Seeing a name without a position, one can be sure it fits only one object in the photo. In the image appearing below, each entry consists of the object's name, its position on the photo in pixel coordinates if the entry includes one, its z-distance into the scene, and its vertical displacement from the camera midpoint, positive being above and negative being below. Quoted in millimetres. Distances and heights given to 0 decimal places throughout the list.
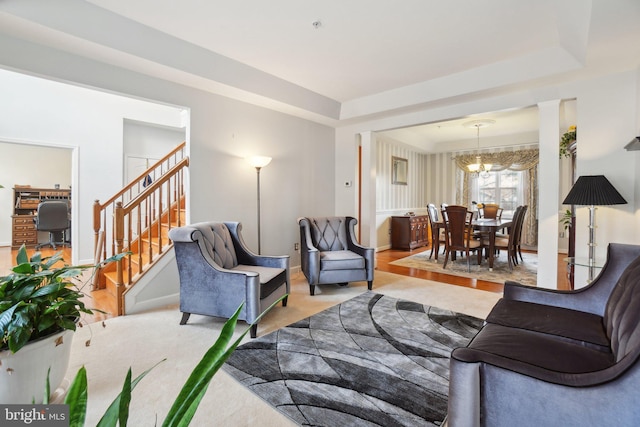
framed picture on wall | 7195 +1049
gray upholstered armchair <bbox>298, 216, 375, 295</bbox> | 3719 -519
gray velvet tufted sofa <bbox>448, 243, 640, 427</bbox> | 1020 -611
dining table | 4901 -235
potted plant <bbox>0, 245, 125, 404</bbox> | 1418 -559
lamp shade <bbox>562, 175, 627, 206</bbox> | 2689 +197
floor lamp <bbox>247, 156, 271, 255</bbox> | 3889 +658
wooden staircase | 3033 -392
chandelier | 5941 +1156
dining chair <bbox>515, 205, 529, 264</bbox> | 5016 -214
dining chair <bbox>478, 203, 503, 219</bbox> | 6684 +70
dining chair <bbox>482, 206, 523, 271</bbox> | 4895 -462
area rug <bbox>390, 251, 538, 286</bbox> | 4492 -889
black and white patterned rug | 1670 -1046
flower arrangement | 3870 +981
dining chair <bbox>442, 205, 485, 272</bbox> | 4926 -296
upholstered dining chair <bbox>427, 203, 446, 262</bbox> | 5555 -227
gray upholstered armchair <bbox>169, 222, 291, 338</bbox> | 2592 -601
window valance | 6711 +1269
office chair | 6094 -118
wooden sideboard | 6711 -393
